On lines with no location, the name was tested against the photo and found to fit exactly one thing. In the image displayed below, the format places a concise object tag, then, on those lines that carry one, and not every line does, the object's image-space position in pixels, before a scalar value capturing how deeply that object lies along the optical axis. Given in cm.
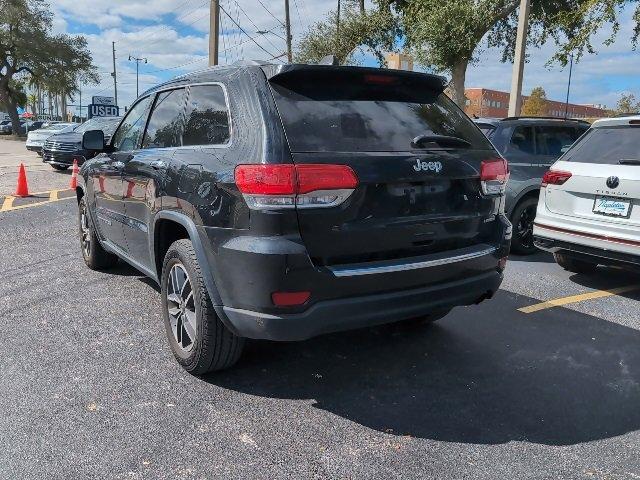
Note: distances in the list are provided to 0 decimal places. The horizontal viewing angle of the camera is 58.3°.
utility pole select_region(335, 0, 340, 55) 2619
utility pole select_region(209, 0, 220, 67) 1984
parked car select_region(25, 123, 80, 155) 2245
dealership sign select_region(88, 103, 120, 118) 2173
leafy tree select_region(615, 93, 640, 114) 5191
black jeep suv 283
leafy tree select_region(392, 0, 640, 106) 1664
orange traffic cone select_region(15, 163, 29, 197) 1149
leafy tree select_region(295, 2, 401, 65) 2385
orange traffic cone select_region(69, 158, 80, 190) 1334
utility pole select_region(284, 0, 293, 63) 3070
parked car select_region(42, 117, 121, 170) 1602
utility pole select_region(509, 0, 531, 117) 1351
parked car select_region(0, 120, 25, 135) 5653
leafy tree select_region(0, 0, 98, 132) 4131
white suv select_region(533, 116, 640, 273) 507
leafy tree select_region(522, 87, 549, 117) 6178
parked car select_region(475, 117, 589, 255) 692
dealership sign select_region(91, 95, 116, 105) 2214
